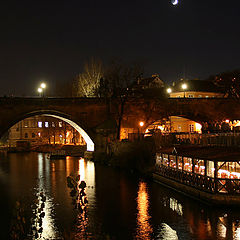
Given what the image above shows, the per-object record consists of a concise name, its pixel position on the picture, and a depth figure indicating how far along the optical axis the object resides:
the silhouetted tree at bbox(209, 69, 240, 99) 67.71
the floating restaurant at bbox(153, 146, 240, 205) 22.14
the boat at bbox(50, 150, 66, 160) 59.69
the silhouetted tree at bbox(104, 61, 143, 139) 51.00
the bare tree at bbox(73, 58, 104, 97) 65.69
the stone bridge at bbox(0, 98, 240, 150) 49.28
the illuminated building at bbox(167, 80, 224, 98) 78.44
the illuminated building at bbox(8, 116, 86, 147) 96.25
